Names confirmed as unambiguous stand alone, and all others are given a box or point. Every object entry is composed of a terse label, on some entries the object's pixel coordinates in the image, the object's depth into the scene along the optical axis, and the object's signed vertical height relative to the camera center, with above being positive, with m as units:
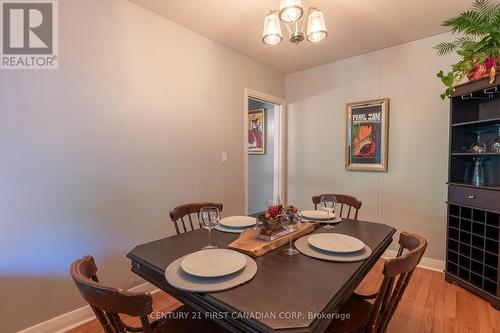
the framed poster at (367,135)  2.83 +0.32
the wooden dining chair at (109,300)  0.71 -0.40
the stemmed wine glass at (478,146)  2.17 +0.15
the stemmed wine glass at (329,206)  1.64 -0.29
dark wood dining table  0.75 -0.46
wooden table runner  1.18 -0.41
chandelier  1.52 +0.86
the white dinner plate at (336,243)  1.19 -0.41
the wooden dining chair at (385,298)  0.89 -0.56
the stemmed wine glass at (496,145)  2.09 +0.15
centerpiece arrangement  1.32 -0.32
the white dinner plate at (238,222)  1.58 -0.40
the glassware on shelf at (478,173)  2.23 -0.09
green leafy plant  1.79 +0.87
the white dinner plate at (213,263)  0.96 -0.42
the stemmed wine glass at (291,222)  1.32 -0.32
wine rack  1.97 -0.27
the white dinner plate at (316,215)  1.75 -0.38
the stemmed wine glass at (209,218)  1.29 -0.29
